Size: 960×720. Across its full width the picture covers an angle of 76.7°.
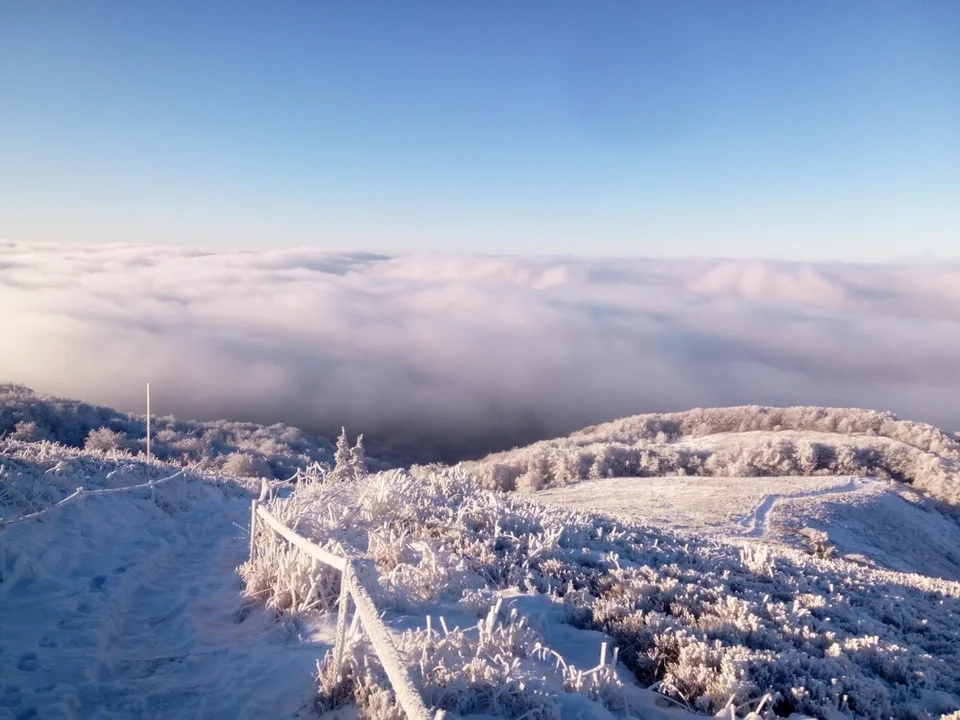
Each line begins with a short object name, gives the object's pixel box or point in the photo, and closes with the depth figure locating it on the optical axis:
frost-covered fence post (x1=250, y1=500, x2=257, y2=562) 8.03
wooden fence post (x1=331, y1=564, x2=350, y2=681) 4.54
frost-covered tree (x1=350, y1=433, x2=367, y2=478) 19.47
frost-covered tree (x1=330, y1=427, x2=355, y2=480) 19.37
